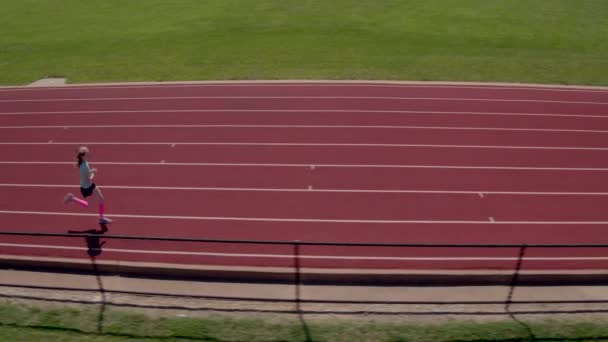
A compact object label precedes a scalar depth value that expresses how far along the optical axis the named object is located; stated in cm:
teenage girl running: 966
